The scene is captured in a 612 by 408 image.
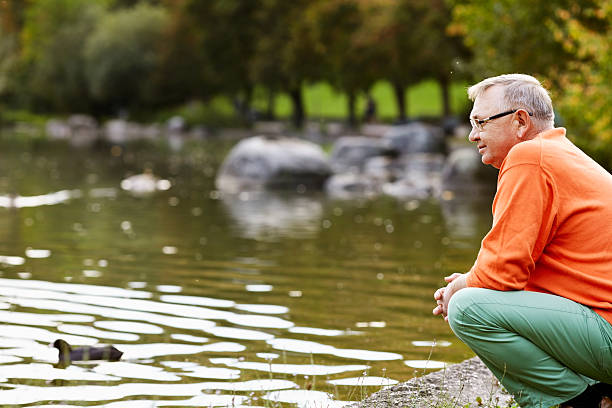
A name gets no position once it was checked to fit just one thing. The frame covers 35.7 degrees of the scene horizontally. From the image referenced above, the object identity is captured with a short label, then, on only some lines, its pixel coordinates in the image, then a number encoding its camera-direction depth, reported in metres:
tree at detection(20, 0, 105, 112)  77.25
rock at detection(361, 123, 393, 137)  51.94
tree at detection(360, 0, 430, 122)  41.62
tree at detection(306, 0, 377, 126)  48.97
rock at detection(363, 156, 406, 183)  28.83
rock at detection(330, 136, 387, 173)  34.22
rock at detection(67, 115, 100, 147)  54.33
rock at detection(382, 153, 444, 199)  24.60
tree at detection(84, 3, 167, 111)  70.06
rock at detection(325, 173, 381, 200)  24.30
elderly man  4.31
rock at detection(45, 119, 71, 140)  60.32
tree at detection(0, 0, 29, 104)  78.94
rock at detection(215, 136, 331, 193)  25.31
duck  6.71
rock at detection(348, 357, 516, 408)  5.23
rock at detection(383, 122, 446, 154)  36.06
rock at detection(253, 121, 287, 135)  60.59
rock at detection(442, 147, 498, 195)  25.28
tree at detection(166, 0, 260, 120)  61.94
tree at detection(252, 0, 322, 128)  54.81
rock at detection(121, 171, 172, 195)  23.92
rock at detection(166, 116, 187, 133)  66.19
